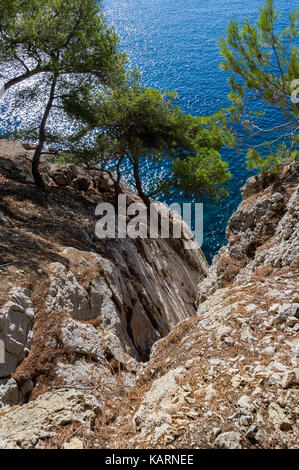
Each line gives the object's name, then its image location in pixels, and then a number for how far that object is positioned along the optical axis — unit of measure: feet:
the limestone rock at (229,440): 13.89
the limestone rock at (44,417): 16.67
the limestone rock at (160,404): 16.29
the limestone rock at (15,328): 23.39
